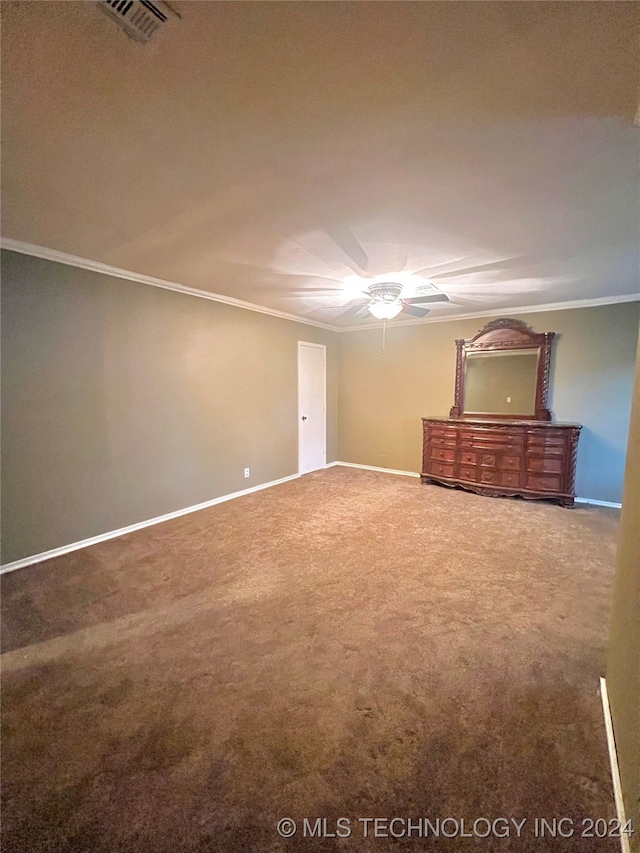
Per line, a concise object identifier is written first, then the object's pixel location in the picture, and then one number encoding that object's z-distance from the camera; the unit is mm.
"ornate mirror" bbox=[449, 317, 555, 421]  4566
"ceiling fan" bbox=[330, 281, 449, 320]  3291
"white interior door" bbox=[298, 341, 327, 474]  5602
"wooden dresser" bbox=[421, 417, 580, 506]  4172
